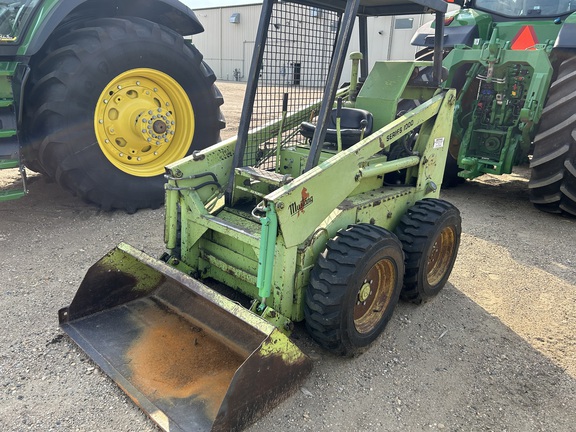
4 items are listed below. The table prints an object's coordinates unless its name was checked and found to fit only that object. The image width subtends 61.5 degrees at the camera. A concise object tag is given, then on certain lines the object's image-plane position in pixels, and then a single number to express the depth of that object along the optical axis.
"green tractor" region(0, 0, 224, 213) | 3.96
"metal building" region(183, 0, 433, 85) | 21.55
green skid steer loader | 2.38
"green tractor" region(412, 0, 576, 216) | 4.91
